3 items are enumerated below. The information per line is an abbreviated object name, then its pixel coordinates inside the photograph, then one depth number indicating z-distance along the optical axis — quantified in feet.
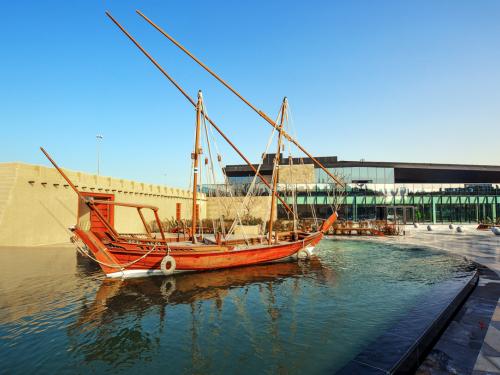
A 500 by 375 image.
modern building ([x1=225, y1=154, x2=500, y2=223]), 155.33
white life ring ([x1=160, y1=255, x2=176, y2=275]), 51.16
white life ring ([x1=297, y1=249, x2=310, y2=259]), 68.84
